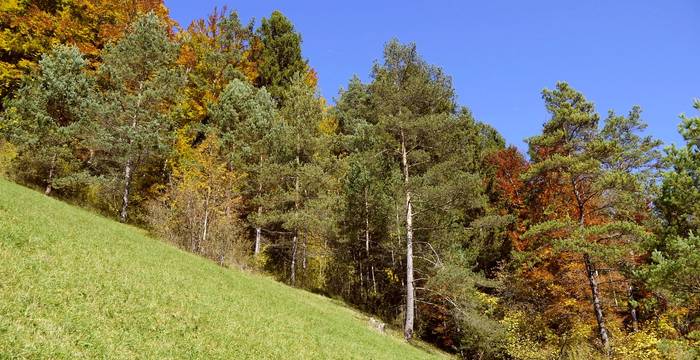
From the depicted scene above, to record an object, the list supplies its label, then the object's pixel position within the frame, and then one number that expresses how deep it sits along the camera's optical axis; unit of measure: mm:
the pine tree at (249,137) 32688
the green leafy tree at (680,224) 15141
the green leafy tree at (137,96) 29578
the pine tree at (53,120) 27281
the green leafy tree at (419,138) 24516
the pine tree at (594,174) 22875
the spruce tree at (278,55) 47156
